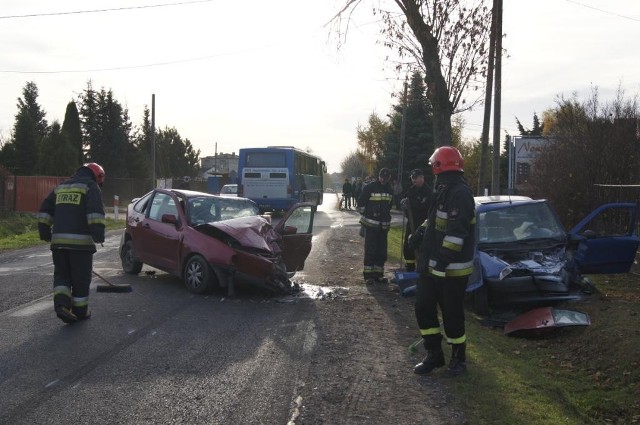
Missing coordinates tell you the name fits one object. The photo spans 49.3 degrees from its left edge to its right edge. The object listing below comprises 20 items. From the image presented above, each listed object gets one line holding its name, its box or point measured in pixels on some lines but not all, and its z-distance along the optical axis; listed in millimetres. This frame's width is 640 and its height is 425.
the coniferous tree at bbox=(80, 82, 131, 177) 48000
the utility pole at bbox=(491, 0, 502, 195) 15961
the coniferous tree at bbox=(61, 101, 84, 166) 45500
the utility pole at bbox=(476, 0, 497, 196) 15687
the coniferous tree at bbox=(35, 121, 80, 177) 38656
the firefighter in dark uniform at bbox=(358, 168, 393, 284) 11570
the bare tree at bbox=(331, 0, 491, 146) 15656
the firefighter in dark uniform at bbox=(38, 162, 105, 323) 7773
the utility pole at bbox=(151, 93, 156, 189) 36922
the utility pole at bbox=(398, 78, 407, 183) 16013
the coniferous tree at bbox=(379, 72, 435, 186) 41531
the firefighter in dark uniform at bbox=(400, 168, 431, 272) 11383
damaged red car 9844
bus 30844
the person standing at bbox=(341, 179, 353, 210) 43906
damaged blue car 8453
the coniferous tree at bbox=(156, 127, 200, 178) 65312
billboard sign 29609
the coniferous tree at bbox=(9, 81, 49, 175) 42938
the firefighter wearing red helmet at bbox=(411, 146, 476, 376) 5891
